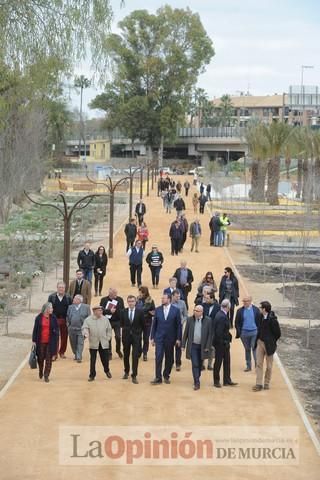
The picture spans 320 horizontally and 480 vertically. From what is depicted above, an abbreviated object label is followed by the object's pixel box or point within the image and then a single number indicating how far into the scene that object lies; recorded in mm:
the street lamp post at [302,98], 98631
